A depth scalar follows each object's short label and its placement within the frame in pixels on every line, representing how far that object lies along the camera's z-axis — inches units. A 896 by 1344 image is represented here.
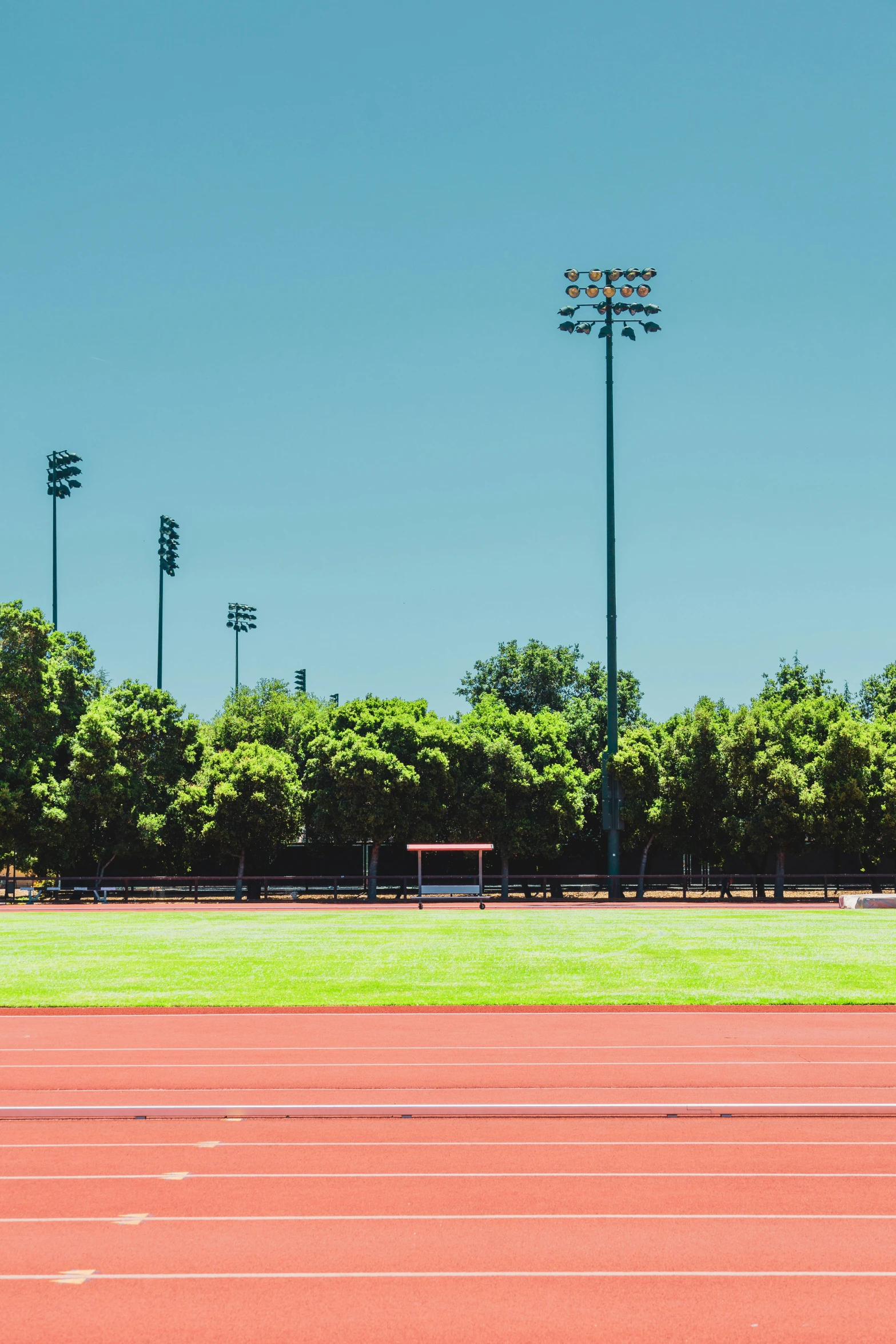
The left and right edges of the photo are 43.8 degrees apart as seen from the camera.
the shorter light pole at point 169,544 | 2918.3
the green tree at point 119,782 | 2018.9
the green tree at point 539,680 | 3686.0
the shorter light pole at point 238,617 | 3951.8
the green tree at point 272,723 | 2790.4
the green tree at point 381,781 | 2055.9
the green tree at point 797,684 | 2928.2
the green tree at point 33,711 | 2038.6
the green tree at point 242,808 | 2041.1
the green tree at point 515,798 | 2113.7
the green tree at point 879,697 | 3006.9
